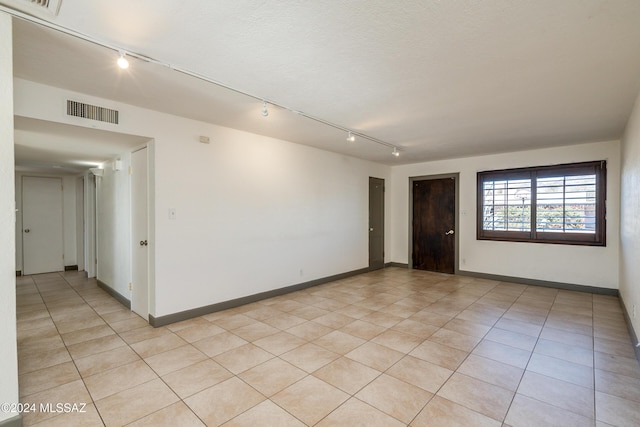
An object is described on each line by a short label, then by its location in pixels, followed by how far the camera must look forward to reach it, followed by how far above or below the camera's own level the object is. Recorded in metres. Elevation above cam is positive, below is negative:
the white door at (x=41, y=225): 6.69 -0.33
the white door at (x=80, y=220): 7.27 -0.23
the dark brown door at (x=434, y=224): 6.77 -0.37
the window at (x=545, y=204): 5.13 +0.09
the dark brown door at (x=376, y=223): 7.08 -0.34
